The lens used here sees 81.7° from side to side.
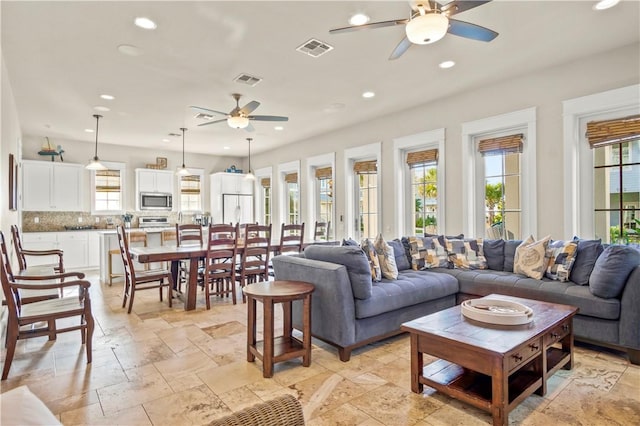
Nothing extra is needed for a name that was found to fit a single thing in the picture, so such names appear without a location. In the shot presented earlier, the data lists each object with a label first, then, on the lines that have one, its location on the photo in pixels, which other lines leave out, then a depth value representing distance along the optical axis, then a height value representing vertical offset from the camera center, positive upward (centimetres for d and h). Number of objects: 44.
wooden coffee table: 202 -85
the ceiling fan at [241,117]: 433 +119
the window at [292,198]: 821 +38
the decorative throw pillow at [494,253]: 415 -47
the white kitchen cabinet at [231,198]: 921 +44
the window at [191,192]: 913 +59
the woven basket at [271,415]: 81 -46
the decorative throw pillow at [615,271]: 292 -48
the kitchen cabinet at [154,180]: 835 +83
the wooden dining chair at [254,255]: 486 -54
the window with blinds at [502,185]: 459 +35
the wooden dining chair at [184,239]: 532 -34
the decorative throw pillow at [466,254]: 424 -48
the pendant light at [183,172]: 722 +86
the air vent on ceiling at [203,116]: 572 +158
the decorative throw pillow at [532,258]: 364 -47
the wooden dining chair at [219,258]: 456 -57
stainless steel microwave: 837 +35
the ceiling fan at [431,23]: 224 +127
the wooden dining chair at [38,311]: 264 -72
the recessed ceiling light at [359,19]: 295 +158
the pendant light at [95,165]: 600 +85
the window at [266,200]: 919 +37
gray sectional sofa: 291 -72
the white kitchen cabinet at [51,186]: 707 +62
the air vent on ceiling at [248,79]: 420 +158
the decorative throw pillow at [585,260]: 334 -45
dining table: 429 -48
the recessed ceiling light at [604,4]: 281 +159
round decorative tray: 233 -66
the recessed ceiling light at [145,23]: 296 +158
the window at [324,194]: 722 +41
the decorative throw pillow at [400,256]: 428 -50
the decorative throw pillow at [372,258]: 361 -45
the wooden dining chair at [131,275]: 437 -72
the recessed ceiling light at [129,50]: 343 +158
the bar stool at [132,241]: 598 -43
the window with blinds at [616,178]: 370 +33
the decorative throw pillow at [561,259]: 346 -46
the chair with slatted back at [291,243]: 526 -42
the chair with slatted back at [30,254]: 430 -45
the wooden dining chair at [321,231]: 658 -31
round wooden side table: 268 -86
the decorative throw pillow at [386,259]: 375 -47
